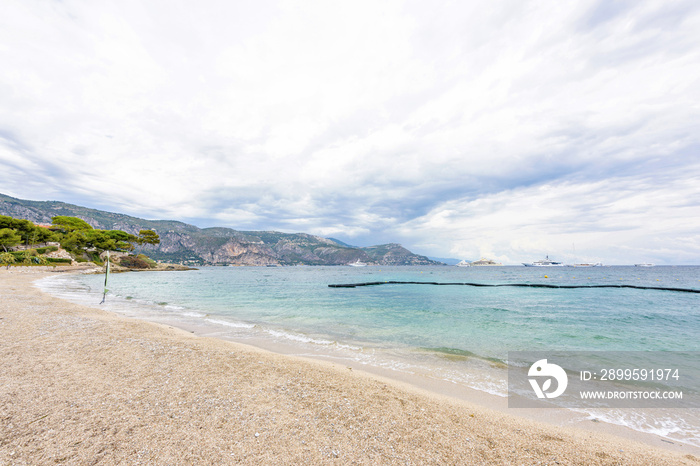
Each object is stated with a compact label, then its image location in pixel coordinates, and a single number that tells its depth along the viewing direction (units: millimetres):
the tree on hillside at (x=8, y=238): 59250
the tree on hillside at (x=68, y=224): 85938
